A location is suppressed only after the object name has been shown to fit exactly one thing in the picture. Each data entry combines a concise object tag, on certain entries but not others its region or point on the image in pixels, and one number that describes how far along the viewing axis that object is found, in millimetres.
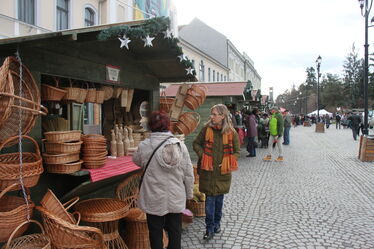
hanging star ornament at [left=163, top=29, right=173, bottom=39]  3643
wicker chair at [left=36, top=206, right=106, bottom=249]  2748
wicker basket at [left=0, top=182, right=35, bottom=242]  2602
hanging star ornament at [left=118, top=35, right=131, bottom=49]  3193
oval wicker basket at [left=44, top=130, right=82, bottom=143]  3266
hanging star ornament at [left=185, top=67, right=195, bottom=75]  5200
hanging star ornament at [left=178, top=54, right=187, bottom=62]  4566
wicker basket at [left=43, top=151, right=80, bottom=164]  3266
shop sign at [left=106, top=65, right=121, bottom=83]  4434
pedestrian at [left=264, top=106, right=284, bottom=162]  10688
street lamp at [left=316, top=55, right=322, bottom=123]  25500
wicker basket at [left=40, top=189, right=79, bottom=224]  2910
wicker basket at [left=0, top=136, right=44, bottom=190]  2699
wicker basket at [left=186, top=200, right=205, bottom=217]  5040
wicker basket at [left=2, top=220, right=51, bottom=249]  2838
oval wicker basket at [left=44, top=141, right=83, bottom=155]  3294
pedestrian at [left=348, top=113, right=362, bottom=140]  18133
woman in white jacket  2955
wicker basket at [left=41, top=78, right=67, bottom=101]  3505
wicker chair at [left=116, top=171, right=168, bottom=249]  3814
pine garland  3178
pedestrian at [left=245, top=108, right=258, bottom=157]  11492
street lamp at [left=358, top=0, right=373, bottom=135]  11352
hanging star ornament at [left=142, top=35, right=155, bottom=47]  3301
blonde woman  4031
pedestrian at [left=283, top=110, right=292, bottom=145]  16109
